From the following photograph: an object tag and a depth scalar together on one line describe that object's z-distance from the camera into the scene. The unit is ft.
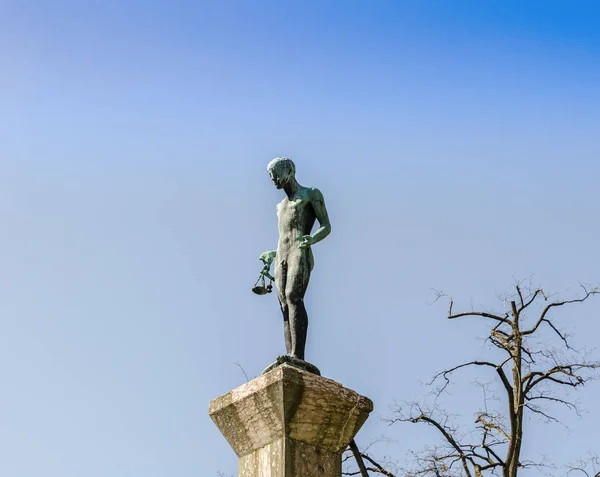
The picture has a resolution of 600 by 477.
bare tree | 55.47
